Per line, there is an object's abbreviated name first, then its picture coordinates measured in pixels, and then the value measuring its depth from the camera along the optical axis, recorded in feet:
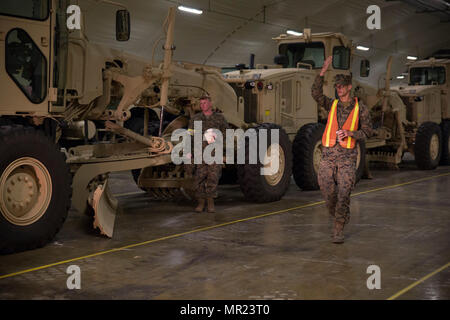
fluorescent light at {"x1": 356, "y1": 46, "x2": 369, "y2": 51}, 102.94
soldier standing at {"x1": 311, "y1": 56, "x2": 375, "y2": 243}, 22.97
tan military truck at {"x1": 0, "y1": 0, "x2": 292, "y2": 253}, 21.43
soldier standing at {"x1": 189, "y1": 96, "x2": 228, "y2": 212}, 29.73
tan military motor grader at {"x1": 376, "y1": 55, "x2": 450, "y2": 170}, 49.98
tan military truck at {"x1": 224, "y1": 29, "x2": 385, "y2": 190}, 37.37
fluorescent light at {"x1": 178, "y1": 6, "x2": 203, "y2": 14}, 66.13
